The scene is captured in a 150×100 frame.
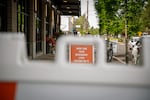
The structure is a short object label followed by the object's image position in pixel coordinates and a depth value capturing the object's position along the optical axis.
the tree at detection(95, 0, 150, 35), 11.11
